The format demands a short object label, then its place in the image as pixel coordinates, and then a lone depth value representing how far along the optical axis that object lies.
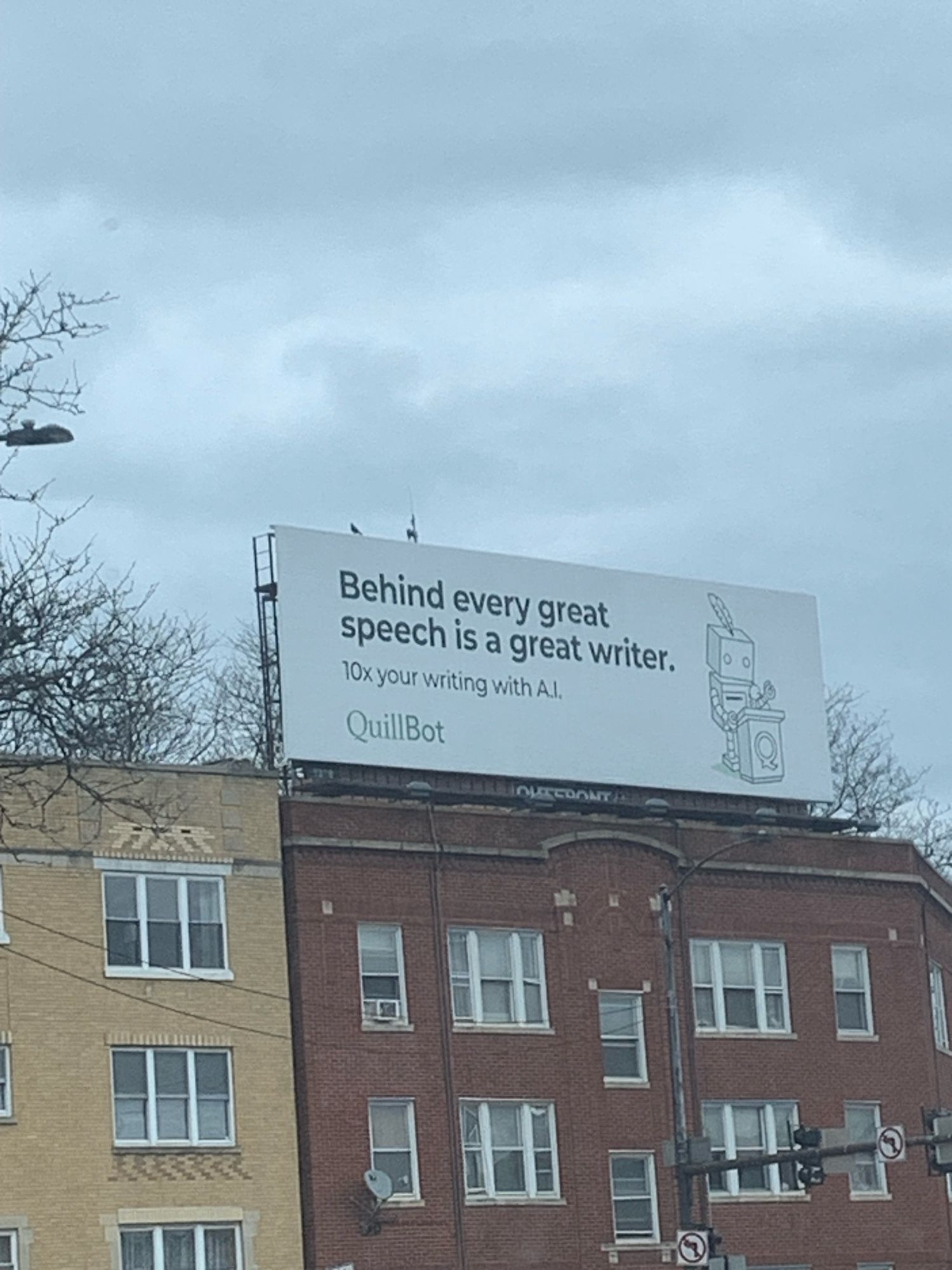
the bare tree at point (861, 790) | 76.81
